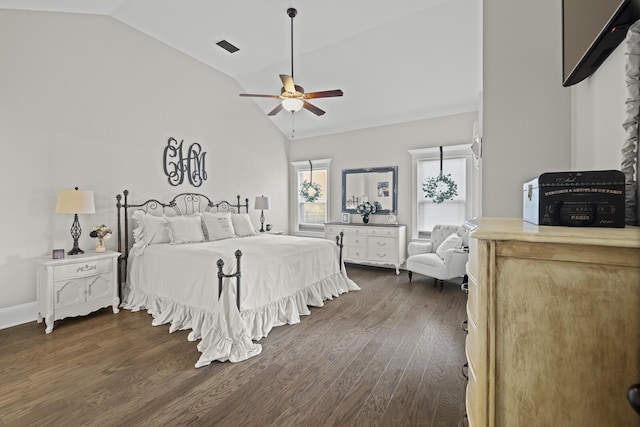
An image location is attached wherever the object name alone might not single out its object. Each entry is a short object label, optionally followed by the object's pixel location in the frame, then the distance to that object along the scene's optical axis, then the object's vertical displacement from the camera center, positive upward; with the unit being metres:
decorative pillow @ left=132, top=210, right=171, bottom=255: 3.79 -0.29
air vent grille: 4.43 +2.55
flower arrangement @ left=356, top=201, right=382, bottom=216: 5.88 +0.05
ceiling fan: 3.24 +1.34
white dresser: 5.33 -0.63
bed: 2.69 -0.72
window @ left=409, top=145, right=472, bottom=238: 5.04 +0.43
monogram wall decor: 4.62 +0.77
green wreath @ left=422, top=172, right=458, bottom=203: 5.11 +0.40
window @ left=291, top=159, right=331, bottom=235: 6.68 +0.30
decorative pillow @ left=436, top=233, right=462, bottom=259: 4.39 -0.51
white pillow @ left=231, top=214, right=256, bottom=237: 4.79 -0.25
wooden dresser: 0.80 -0.34
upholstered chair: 4.19 -0.69
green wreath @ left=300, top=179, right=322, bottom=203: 6.75 +0.45
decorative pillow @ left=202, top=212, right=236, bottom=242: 4.36 -0.24
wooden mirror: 5.76 +0.47
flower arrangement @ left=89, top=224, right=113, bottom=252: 3.57 -0.30
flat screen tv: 1.02 +0.74
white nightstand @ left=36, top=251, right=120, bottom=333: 3.03 -0.83
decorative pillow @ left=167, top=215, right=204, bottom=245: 3.89 -0.27
